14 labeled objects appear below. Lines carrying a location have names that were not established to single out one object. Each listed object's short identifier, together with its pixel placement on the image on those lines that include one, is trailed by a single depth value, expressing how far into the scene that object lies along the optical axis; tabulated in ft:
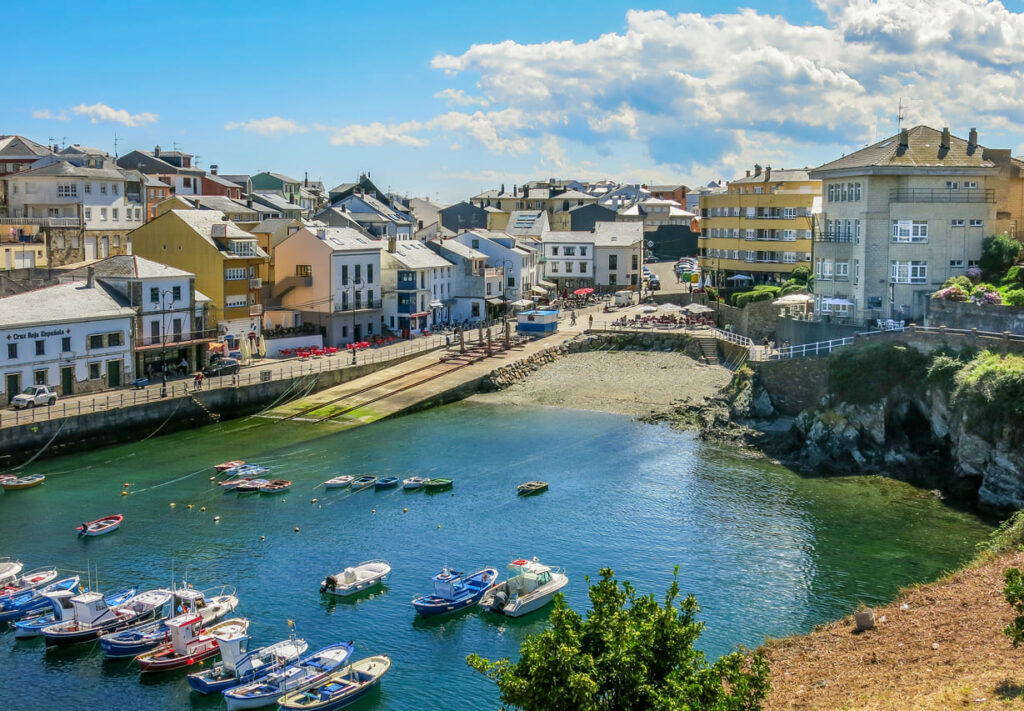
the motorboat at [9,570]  116.57
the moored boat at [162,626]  102.17
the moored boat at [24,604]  110.93
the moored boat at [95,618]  104.99
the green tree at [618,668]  59.16
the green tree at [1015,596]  72.90
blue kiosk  281.13
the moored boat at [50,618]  106.73
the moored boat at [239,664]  95.45
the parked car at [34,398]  176.86
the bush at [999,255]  187.01
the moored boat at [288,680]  92.43
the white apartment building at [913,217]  191.11
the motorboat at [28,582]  112.98
